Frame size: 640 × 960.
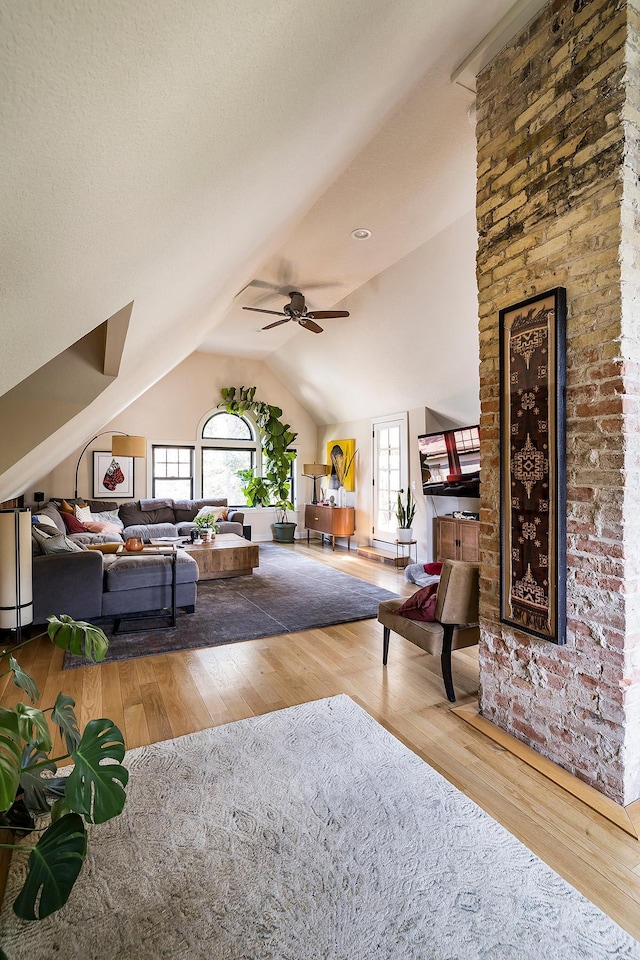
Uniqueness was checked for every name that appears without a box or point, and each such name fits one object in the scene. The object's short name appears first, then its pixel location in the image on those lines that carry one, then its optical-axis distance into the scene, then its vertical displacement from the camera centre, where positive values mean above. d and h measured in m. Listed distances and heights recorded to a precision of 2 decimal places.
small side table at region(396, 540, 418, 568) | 6.68 -1.10
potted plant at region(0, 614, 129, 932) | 0.98 -0.81
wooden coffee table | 5.56 -0.96
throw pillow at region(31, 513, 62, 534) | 4.48 -0.44
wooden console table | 8.05 -0.74
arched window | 8.73 +0.55
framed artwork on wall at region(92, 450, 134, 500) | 7.75 +0.08
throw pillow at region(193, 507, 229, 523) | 6.29 -0.46
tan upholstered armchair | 2.65 -0.81
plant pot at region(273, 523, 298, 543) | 8.81 -0.99
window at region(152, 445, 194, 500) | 8.31 +0.16
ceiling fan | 5.02 +1.88
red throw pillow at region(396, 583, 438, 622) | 2.85 -0.81
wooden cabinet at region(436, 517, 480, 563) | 5.55 -0.74
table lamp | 8.59 +0.20
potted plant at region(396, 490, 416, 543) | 6.60 -0.56
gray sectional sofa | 3.68 -0.88
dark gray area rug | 3.68 -1.28
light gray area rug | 1.33 -1.35
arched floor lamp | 5.92 +0.46
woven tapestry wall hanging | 2.02 +0.07
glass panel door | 7.02 +0.16
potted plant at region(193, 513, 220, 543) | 5.93 -0.61
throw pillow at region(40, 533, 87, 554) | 3.84 -0.55
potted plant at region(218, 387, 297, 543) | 8.69 +0.47
